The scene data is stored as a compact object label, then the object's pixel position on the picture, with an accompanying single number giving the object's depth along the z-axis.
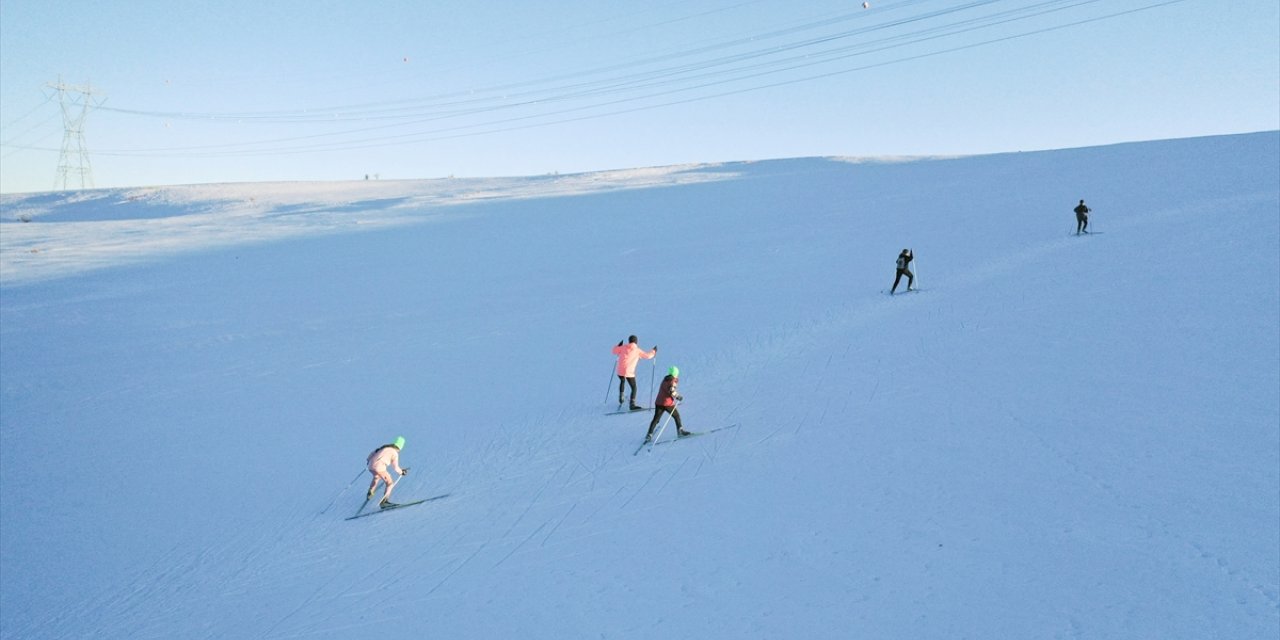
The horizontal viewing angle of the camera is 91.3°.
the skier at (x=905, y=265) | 17.45
